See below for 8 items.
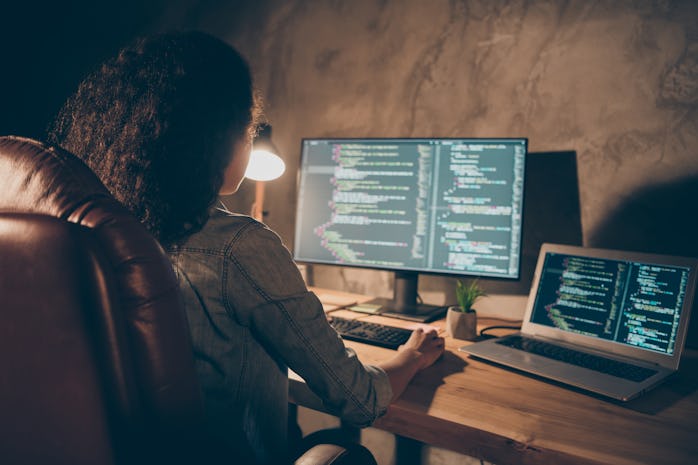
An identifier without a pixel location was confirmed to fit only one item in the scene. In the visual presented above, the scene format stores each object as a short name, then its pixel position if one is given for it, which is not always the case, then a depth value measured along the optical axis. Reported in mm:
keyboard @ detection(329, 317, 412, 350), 1141
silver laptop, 974
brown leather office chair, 434
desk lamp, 1604
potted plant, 1229
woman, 746
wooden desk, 708
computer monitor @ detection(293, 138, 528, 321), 1340
